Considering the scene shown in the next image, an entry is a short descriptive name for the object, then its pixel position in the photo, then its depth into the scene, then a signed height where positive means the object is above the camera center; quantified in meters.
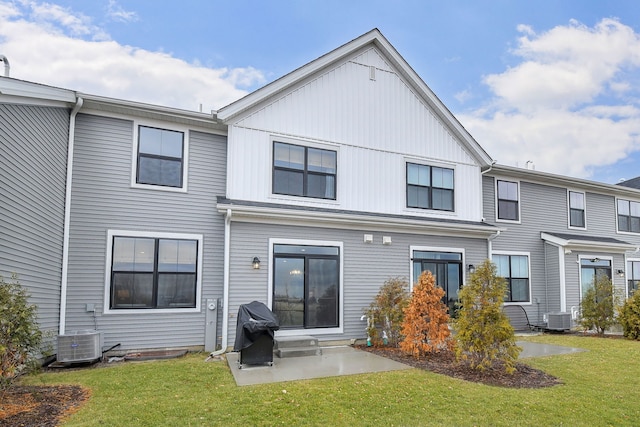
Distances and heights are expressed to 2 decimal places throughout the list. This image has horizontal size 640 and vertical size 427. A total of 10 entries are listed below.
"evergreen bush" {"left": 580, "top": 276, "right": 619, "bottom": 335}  12.22 -1.43
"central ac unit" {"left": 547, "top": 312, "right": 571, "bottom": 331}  12.70 -1.94
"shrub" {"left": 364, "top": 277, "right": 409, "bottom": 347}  9.58 -1.33
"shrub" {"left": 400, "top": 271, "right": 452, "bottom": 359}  8.58 -1.40
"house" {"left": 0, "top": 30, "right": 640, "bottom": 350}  7.93 +1.22
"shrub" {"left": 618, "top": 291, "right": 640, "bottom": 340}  11.40 -1.63
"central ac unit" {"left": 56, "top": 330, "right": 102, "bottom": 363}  7.43 -1.72
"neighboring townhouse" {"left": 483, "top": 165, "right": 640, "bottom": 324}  13.59 +0.60
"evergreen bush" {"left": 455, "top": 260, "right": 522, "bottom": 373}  7.05 -1.18
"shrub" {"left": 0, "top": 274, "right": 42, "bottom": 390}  4.86 -1.02
